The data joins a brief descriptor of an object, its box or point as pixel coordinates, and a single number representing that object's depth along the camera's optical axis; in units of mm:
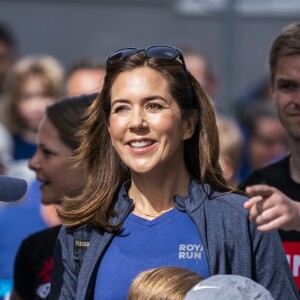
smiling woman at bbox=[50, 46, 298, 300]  5591
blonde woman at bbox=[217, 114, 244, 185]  7630
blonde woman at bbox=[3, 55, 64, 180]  11509
